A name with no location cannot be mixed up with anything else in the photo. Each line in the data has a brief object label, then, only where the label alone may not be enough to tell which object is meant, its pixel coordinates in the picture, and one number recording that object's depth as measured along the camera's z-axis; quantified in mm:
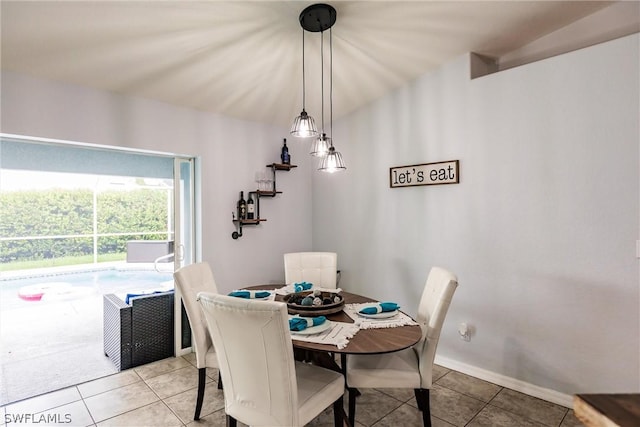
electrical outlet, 2824
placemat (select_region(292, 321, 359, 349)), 1665
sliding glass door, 3270
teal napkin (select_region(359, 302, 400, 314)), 2045
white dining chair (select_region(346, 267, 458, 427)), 1911
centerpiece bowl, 2059
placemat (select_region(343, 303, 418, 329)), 1914
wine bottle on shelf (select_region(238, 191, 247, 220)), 3527
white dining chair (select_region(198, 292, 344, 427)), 1428
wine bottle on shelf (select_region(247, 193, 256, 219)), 3578
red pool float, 4883
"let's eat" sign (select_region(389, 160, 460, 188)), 2908
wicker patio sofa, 2934
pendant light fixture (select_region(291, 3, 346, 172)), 2100
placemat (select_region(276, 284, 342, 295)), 2572
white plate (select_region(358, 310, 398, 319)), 2021
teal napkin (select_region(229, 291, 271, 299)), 2398
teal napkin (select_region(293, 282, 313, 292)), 2577
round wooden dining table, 1595
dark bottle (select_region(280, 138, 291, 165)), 3848
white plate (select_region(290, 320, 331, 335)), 1740
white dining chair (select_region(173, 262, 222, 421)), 2191
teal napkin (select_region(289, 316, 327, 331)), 1772
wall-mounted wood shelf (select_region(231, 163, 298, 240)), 3535
